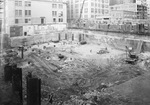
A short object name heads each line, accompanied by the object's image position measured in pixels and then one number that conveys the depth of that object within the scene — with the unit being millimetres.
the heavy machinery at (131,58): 22962
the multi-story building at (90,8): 78806
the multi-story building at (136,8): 80750
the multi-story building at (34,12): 45031
